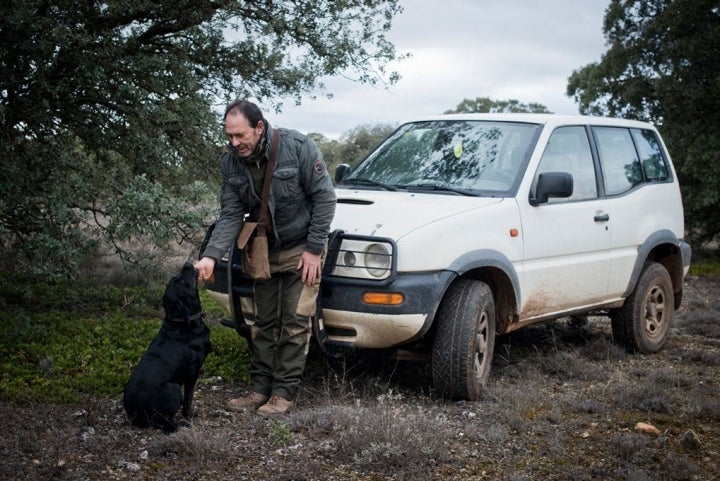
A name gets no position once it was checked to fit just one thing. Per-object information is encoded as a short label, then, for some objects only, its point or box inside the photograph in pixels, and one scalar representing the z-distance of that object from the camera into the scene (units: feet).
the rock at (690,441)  17.04
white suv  18.45
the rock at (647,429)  17.72
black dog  16.79
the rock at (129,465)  15.21
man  18.03
